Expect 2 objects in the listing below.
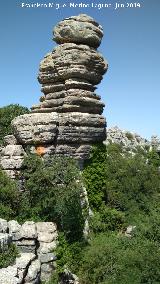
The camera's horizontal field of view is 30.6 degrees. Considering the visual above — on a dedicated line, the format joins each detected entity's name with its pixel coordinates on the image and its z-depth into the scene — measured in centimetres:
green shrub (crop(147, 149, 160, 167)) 4121
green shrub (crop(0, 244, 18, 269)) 1555
